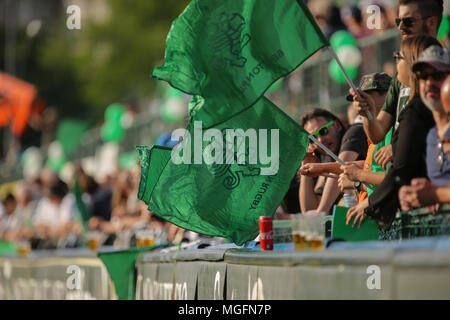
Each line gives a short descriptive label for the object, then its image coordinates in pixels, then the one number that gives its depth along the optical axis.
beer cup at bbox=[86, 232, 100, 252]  22.52
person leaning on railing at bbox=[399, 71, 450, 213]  9.11
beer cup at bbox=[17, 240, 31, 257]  27.93
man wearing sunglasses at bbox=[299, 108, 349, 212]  15.60
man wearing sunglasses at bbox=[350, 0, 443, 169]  11.45
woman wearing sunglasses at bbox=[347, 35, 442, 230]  10.16
